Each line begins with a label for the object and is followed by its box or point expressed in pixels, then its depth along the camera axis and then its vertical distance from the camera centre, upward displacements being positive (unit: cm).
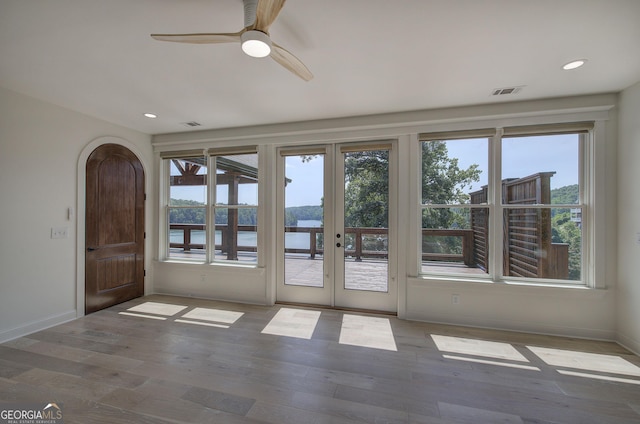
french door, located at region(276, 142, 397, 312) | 367 -18
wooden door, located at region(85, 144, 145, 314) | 358 -22
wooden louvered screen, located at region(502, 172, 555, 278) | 316 -16
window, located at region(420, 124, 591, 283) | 310 +14
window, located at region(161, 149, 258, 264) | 418 +11
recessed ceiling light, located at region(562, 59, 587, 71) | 222 +127
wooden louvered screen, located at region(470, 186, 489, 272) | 335 -20
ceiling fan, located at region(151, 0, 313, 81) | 155 +108
